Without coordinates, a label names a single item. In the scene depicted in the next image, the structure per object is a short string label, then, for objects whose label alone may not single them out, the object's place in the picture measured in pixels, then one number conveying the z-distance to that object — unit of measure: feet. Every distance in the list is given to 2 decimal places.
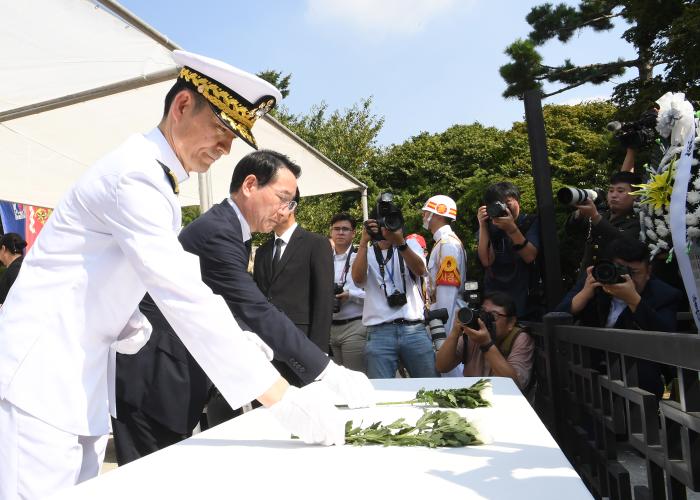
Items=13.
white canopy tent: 11.70
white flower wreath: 7.27
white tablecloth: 4.01
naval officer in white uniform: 4.91
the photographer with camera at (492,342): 12.07
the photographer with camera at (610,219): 11.66
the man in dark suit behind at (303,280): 12.30
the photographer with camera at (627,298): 9.07
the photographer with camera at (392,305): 14.52
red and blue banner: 36.58
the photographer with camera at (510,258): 13.47
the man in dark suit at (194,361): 6.93
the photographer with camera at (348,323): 16.35
